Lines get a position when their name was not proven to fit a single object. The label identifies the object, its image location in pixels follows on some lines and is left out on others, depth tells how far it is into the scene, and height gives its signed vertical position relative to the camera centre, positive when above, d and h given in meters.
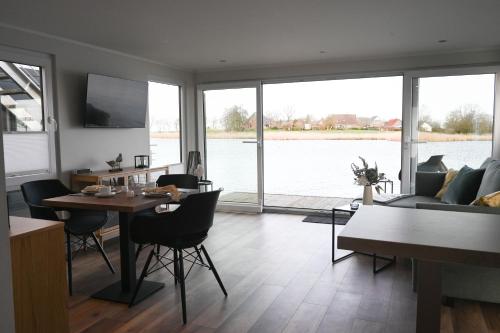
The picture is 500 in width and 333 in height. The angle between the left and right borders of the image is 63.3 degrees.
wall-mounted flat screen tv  4.72 +0.43
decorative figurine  4.91 -0.33
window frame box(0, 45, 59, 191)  4.08 +0.29
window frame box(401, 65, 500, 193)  5.32 +0.22
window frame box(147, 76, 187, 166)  6.68 +0.22
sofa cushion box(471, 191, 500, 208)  3.15 -0.52
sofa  2.90 -1.05
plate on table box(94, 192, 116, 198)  3.20 -0.46
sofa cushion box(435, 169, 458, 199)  4.84 -0.56
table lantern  5.34 -0.34
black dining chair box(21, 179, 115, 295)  3.29 -0.65
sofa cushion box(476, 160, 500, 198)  3.79 -0.44
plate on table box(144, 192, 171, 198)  3.15 -0.46
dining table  3.01 -0.76
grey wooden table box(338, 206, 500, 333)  1.36 -0.38
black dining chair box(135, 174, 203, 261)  4.14 -0.46
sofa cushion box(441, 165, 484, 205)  4.31 -0.58
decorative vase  4.15 -0.61
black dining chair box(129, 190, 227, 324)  2.84 -0.64
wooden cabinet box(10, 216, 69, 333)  1.95 -0.70
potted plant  4.16 -0.47
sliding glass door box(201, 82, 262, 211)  6.56 -0.10
